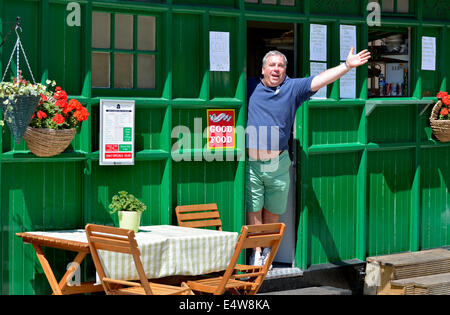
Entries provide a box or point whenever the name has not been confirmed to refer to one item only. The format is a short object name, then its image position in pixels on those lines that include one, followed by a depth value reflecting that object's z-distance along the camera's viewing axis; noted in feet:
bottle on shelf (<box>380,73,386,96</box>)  56.88
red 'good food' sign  48.44
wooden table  39.79
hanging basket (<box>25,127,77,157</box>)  40.17
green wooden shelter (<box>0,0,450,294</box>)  42.83
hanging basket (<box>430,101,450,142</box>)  56.83
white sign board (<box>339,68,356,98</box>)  53.80
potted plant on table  42.57
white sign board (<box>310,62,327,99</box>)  52.03
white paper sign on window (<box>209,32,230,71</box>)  48.06
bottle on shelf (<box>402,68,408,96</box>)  57.79
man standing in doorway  48.84
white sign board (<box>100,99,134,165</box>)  44.12
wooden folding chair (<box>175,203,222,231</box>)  47.05
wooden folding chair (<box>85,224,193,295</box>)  37.59
